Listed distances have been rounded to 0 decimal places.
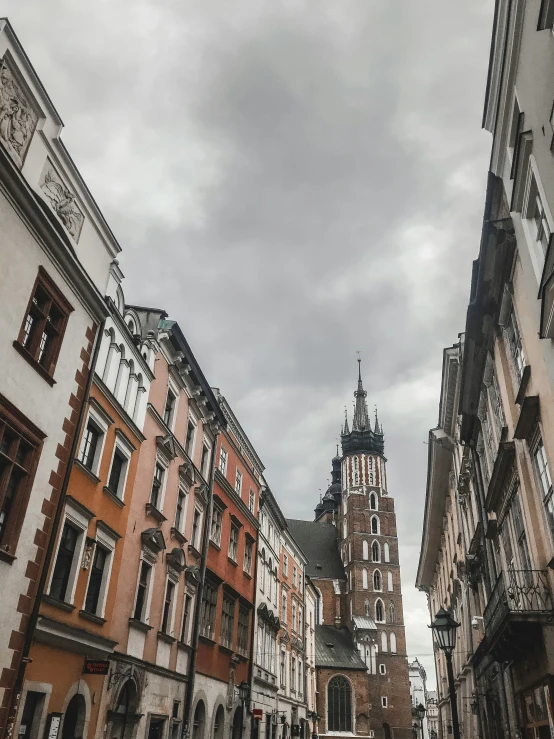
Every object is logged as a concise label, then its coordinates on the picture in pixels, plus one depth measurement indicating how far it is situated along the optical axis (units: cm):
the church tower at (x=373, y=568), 7188
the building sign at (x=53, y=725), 1221
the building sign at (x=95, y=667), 1380
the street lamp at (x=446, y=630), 1298
